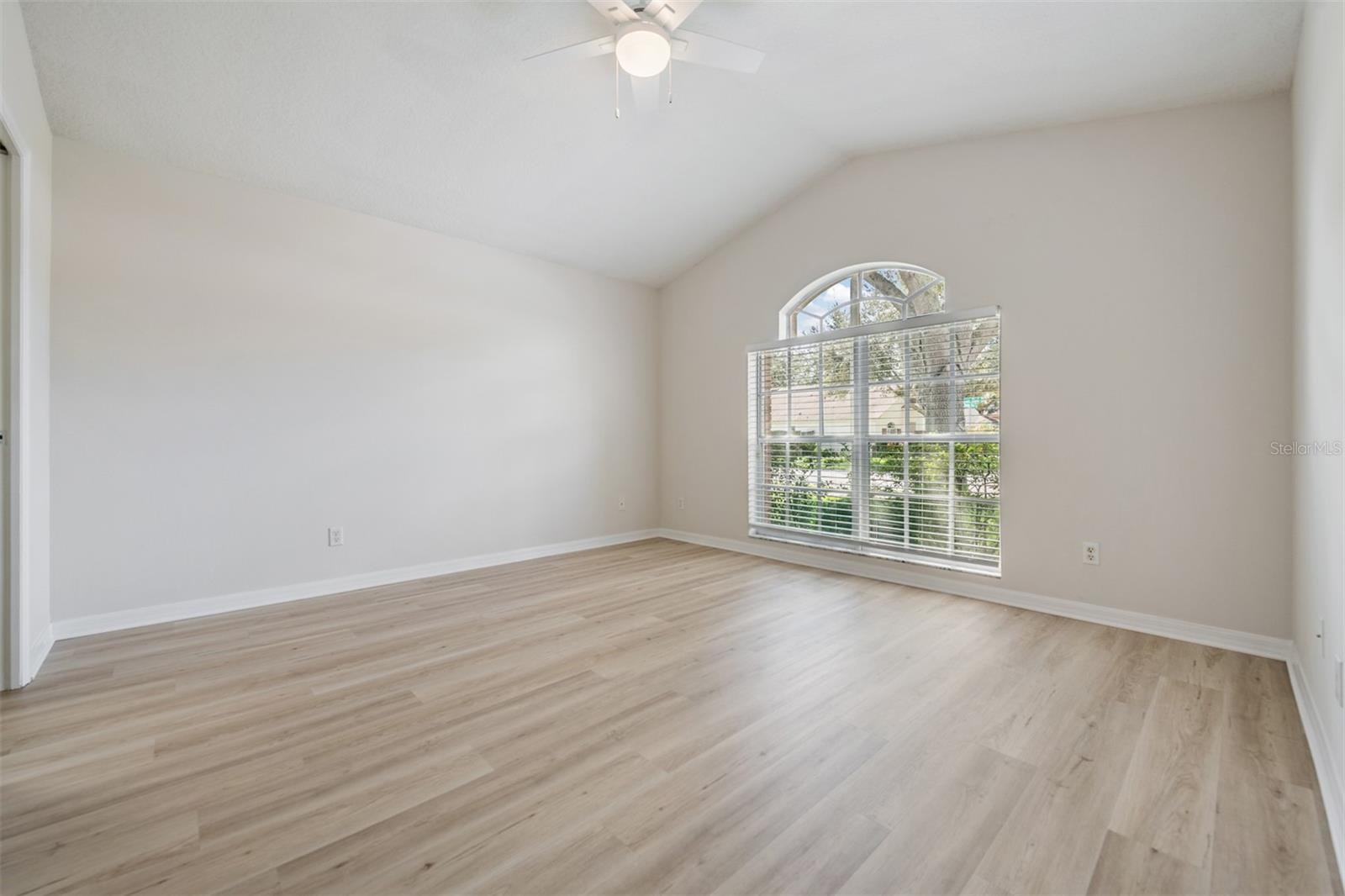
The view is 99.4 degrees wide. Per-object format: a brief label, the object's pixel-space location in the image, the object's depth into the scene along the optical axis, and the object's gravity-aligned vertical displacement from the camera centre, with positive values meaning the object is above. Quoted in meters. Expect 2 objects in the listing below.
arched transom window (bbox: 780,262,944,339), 4.03 +1.13
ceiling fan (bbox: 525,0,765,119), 2.39 +1.77
